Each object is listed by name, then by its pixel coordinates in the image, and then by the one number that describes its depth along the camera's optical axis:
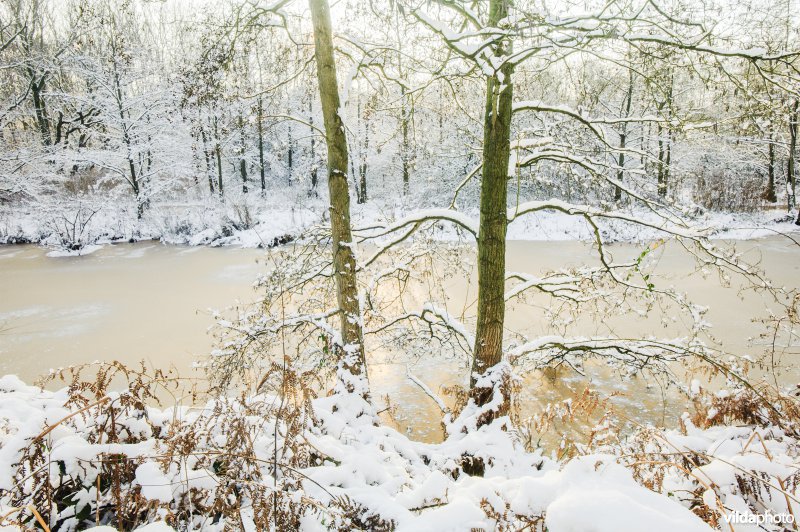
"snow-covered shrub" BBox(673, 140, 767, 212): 17.14
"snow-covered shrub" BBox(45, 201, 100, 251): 15.30
